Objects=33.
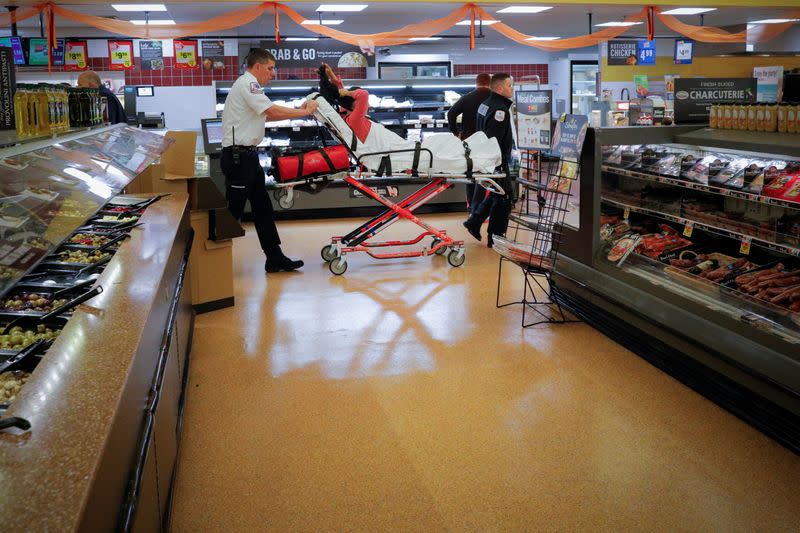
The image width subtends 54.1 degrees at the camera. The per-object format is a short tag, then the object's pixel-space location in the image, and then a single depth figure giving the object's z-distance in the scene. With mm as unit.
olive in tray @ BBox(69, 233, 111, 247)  3584
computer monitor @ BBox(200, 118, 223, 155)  9953
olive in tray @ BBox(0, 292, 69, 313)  2516
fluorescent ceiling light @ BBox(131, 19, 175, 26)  13616
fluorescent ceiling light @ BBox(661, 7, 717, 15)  12203
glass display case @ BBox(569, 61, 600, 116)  17883
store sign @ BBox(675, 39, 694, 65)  14151
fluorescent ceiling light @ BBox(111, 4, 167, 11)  11141
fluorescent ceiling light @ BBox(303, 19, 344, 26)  13377
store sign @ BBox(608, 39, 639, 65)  13602
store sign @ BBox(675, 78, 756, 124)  5266
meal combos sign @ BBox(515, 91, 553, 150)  5570
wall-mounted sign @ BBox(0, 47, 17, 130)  3334
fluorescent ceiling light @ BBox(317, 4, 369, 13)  11430
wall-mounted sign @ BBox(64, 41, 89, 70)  12969
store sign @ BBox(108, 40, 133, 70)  12953
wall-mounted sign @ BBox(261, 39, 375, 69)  11578
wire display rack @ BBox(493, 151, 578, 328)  5176
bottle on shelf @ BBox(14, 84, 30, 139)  3688
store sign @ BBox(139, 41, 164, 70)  12948
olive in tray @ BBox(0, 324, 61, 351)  2188
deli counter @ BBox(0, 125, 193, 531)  1466
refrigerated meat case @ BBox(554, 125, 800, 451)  3629
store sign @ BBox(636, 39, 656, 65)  13680
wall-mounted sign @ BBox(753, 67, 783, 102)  6495
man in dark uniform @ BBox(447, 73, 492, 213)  8570
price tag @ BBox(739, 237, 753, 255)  4176
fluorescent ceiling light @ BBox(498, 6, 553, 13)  11609
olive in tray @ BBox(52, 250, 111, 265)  3219
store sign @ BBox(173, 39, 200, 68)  12531
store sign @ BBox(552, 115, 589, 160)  4859
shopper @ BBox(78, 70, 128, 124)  8070
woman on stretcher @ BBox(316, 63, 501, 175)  6629
